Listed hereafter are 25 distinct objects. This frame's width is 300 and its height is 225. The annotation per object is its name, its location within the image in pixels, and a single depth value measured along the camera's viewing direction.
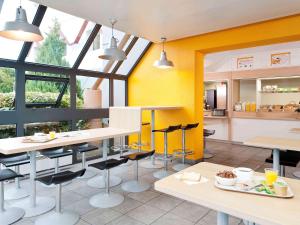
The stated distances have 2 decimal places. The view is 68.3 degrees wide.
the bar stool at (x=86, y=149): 3.83
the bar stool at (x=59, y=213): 2.15
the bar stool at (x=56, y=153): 3.26
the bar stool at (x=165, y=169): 3.90
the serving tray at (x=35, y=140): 2.62
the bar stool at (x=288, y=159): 3.00
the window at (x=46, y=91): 3.90
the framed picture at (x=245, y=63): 6.34
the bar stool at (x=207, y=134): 5.24
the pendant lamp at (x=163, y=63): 4.19
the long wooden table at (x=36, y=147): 2.35
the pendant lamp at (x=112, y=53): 3.06
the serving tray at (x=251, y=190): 1.29
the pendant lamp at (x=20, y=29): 2.07
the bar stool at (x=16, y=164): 2.88
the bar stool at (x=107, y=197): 2.74
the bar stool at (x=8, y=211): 2.35
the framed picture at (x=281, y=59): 5.78
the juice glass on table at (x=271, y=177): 1.42
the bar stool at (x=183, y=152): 4.25
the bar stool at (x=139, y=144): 4.78
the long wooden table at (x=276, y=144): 2.72
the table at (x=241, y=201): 1.08
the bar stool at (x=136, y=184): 3.05
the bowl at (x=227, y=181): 1.42
